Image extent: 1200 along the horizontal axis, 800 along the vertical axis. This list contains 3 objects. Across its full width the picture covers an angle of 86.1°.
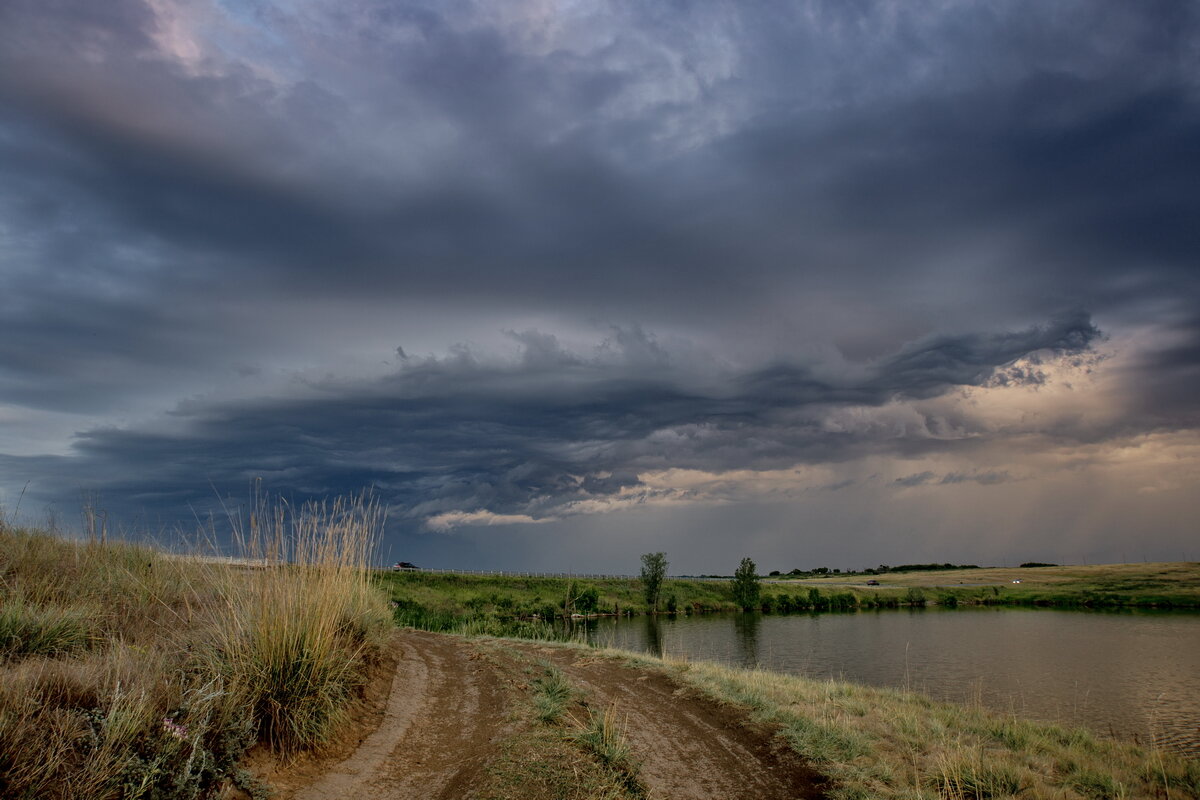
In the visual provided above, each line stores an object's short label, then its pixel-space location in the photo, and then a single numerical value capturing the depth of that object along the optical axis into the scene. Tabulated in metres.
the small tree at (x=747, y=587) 76.19
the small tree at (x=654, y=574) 73.19
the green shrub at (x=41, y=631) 7.02
